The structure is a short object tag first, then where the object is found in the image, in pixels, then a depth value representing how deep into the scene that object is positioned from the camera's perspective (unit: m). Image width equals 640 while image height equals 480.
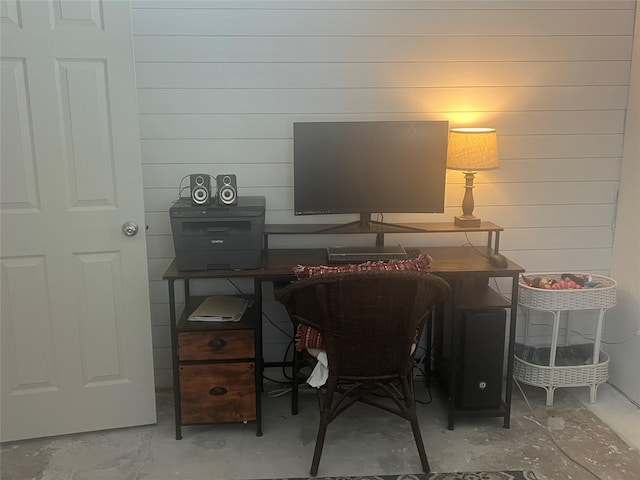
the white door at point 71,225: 2.44
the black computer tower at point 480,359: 2.69
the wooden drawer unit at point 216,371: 2.64
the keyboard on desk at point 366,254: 2.72
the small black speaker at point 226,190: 2.70
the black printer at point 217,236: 2.60
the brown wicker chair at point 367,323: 2.22
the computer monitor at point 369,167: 2.84
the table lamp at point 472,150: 2.83
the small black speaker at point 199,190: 2.69
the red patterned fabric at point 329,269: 2.39
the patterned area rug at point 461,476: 2.43
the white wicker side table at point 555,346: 2.89
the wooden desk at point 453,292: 2.62
